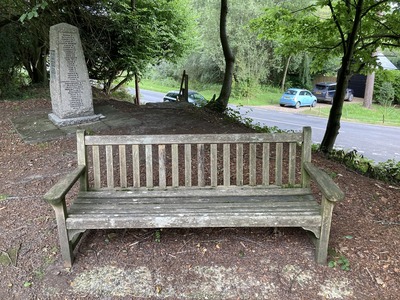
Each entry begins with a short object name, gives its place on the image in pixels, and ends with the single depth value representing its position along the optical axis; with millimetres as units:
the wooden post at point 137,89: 15494
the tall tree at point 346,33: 6836
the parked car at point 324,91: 26391
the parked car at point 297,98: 24375
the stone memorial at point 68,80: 6844
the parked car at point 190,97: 13150
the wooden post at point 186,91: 12703
